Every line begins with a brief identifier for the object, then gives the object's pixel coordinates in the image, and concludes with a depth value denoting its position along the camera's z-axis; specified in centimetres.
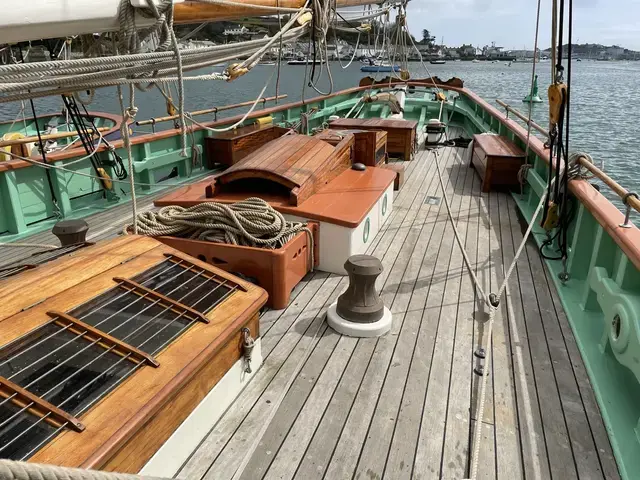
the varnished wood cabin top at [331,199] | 344
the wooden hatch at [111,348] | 142
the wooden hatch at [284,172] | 361
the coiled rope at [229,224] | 301
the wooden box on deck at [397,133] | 715
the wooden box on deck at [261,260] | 295
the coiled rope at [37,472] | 80
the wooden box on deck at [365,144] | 536
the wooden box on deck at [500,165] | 565
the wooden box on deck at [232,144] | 638
